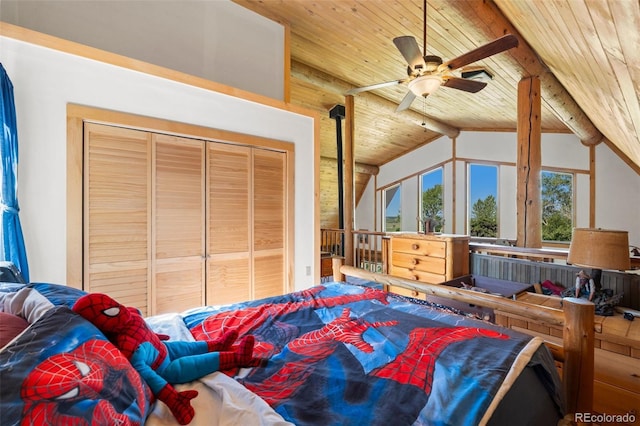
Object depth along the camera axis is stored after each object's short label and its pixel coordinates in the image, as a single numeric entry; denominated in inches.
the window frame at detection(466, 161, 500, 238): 255.3
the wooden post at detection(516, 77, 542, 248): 115.3
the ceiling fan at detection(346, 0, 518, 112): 78.8
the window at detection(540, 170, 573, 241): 221.2
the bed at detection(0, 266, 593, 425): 26.4
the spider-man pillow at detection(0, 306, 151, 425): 23.2
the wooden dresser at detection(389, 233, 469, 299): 121.9
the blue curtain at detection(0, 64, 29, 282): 68.5
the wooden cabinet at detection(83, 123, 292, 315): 88.7
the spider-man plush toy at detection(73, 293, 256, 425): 35.5
